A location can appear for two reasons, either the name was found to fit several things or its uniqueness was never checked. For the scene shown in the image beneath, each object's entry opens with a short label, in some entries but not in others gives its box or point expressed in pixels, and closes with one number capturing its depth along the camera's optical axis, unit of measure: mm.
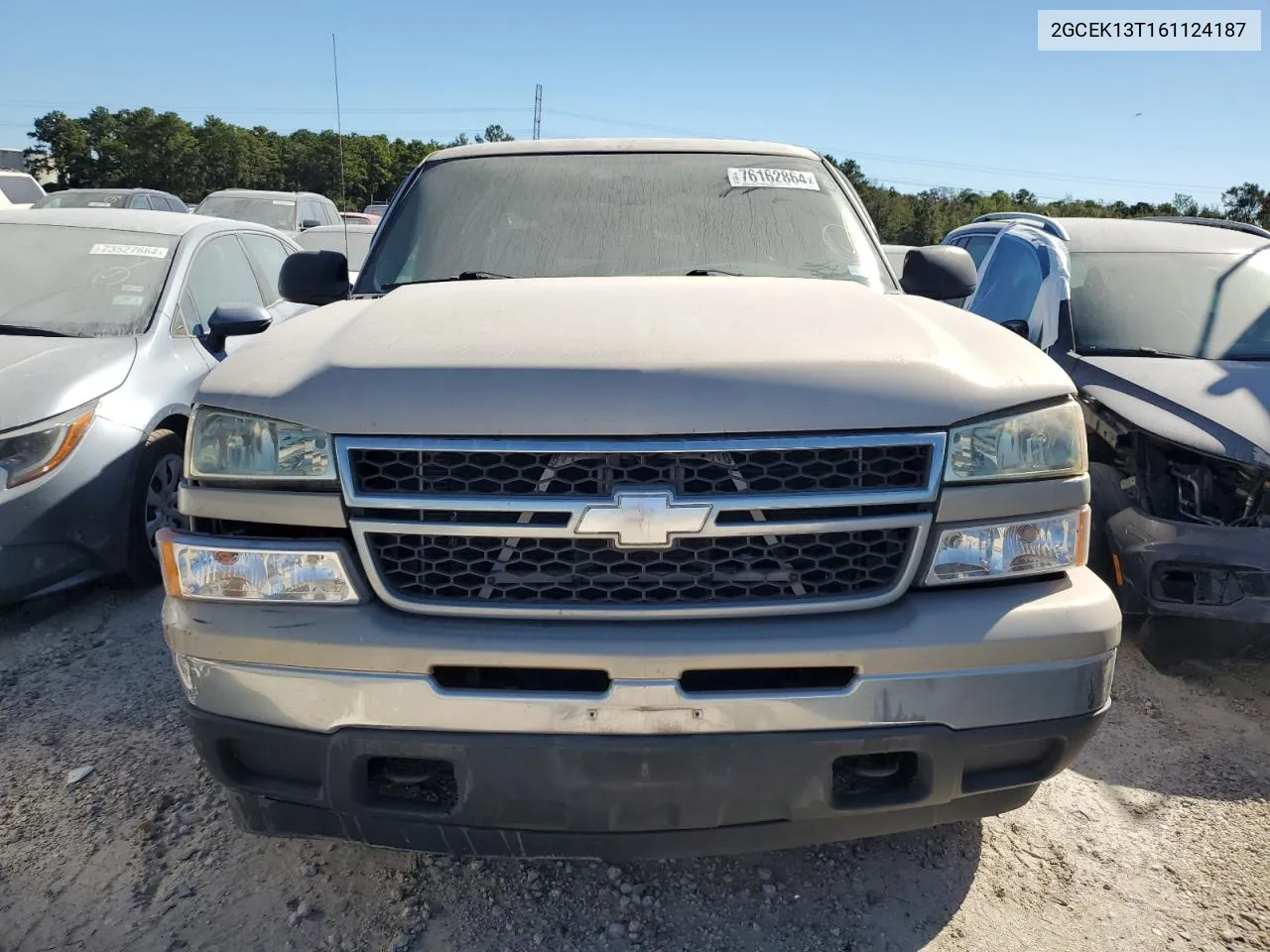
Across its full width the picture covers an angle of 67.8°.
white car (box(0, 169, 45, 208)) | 16141
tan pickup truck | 1877
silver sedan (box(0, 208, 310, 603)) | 3820
